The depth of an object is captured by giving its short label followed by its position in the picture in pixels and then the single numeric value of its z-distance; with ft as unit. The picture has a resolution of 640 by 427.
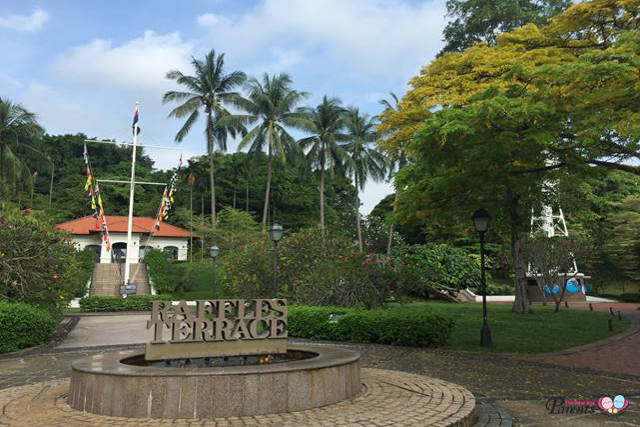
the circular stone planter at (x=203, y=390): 18.35
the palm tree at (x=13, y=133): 115.14
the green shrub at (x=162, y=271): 108.37
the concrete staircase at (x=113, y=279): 106.63
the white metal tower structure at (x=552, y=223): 105.51
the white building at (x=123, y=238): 135.44
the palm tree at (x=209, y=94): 124.36
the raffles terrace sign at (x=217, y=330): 23.12
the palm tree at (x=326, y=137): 133.18
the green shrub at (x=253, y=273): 62.90
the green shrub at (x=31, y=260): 43.86
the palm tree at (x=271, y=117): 120.78
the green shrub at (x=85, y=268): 99.82
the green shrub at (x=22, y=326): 39.70
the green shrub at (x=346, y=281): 47.88
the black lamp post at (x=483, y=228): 39.70
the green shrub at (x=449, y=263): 107.76
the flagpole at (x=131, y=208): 90.63
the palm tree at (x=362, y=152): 142.72
